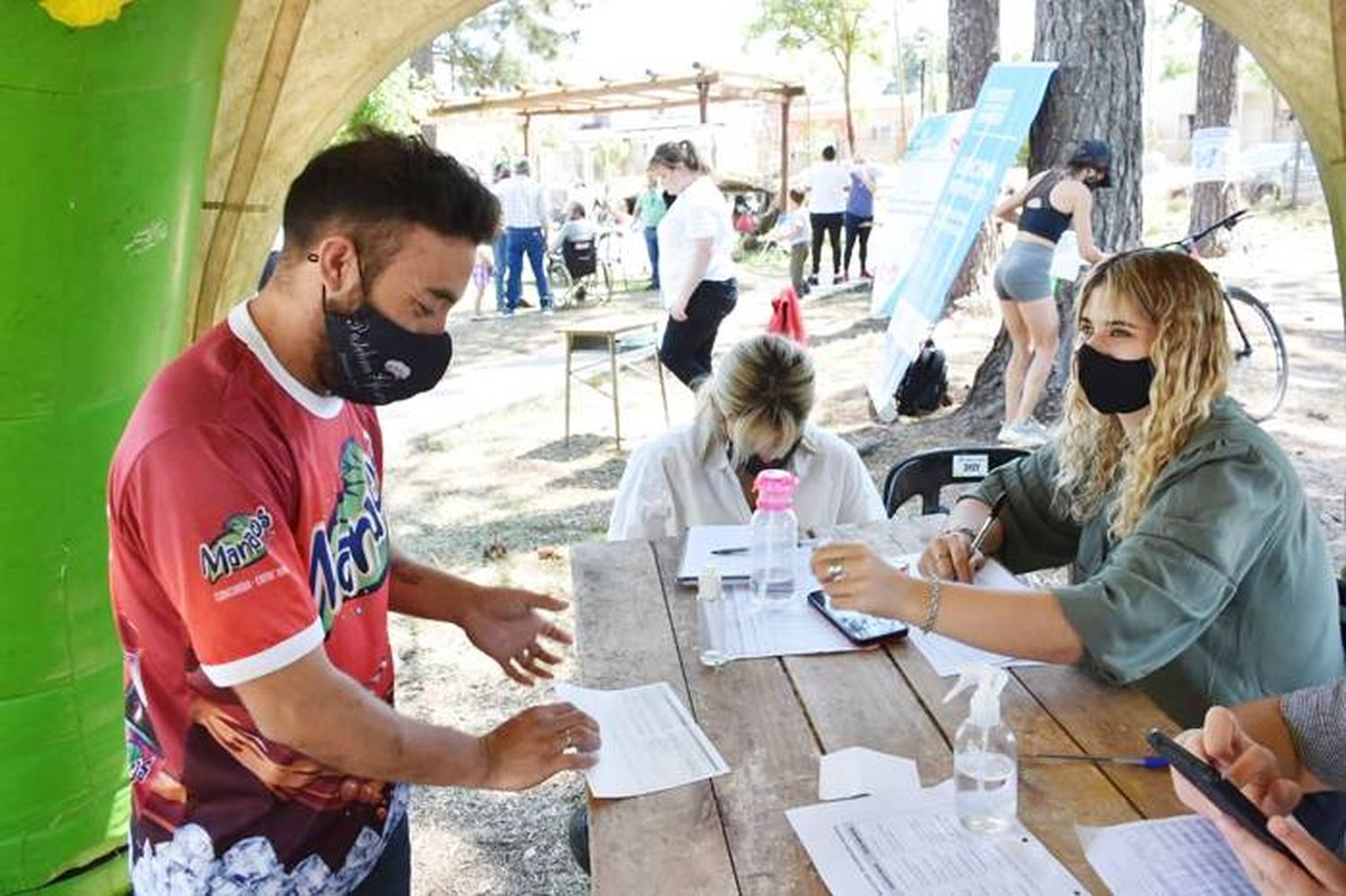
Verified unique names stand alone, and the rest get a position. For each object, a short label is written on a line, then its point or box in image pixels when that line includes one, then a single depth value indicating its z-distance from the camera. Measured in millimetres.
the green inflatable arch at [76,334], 1950
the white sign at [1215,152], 10688
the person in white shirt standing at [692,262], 6180
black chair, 3553
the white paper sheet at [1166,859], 1411
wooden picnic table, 1486
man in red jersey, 1266
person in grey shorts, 6008
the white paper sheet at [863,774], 1636
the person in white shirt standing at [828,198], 13562
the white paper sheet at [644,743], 1680
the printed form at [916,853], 1398
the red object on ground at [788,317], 6445
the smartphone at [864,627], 2154
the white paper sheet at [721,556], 2496
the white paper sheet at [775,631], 2141
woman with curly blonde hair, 1868
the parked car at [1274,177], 21188
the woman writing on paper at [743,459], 2893
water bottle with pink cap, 2385
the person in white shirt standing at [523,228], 12445
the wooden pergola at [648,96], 14438
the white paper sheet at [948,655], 2043
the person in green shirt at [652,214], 14320
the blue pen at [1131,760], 1681
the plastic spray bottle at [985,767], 1517
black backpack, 7109
